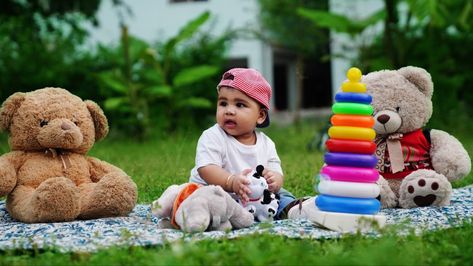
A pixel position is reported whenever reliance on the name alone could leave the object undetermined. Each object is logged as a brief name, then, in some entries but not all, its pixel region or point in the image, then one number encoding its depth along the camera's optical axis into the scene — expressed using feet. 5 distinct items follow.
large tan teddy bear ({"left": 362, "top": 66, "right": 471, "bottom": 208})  14.69
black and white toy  12.96
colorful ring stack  11.53
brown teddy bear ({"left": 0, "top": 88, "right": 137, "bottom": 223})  13.00
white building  65.62
